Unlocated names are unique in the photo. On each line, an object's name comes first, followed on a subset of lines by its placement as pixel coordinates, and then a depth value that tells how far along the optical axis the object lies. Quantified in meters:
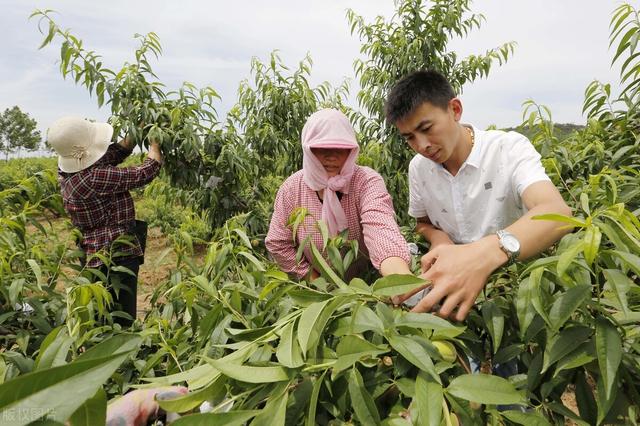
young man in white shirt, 1.36
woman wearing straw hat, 2.52
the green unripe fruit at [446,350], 0.66
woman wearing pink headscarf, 1.55
